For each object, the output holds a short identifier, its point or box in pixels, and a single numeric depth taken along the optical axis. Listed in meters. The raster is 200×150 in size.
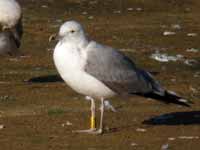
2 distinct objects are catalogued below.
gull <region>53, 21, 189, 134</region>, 10.56
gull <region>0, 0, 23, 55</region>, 14.67
